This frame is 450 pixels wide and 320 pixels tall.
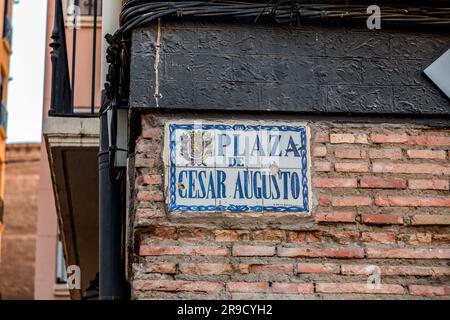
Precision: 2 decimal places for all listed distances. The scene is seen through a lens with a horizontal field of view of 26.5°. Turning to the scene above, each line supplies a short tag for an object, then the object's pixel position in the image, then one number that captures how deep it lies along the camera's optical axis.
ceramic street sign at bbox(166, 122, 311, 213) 5.00
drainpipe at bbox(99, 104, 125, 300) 5.79
